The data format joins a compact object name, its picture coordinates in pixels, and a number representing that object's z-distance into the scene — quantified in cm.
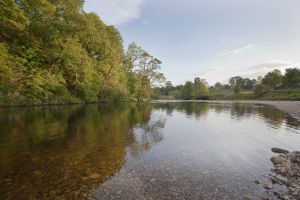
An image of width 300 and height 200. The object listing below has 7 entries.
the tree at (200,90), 14438
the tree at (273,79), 10256
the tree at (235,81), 16138
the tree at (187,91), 14461
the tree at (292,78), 9109
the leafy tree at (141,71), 7625
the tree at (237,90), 12674
